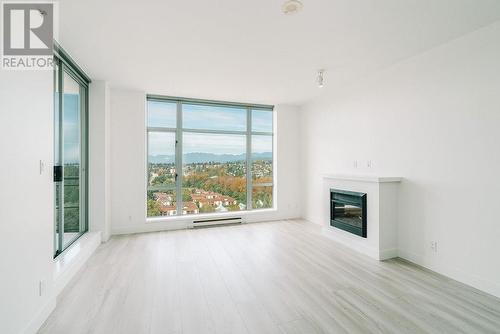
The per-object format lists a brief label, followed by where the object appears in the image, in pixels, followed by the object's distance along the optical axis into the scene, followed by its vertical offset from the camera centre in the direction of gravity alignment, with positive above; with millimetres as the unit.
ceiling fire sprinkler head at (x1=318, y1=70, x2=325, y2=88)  3739 +1503
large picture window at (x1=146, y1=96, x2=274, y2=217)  5066 +244
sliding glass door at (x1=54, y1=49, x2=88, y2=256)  3043 +206
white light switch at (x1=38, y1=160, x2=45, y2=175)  2062 +0
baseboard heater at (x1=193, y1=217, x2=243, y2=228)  5043 -1207
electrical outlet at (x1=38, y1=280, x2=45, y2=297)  1997 -1050
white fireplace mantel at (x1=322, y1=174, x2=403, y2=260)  3398 -720
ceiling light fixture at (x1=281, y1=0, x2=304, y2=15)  2109 +1497
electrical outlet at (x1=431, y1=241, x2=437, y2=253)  2988 -1012
